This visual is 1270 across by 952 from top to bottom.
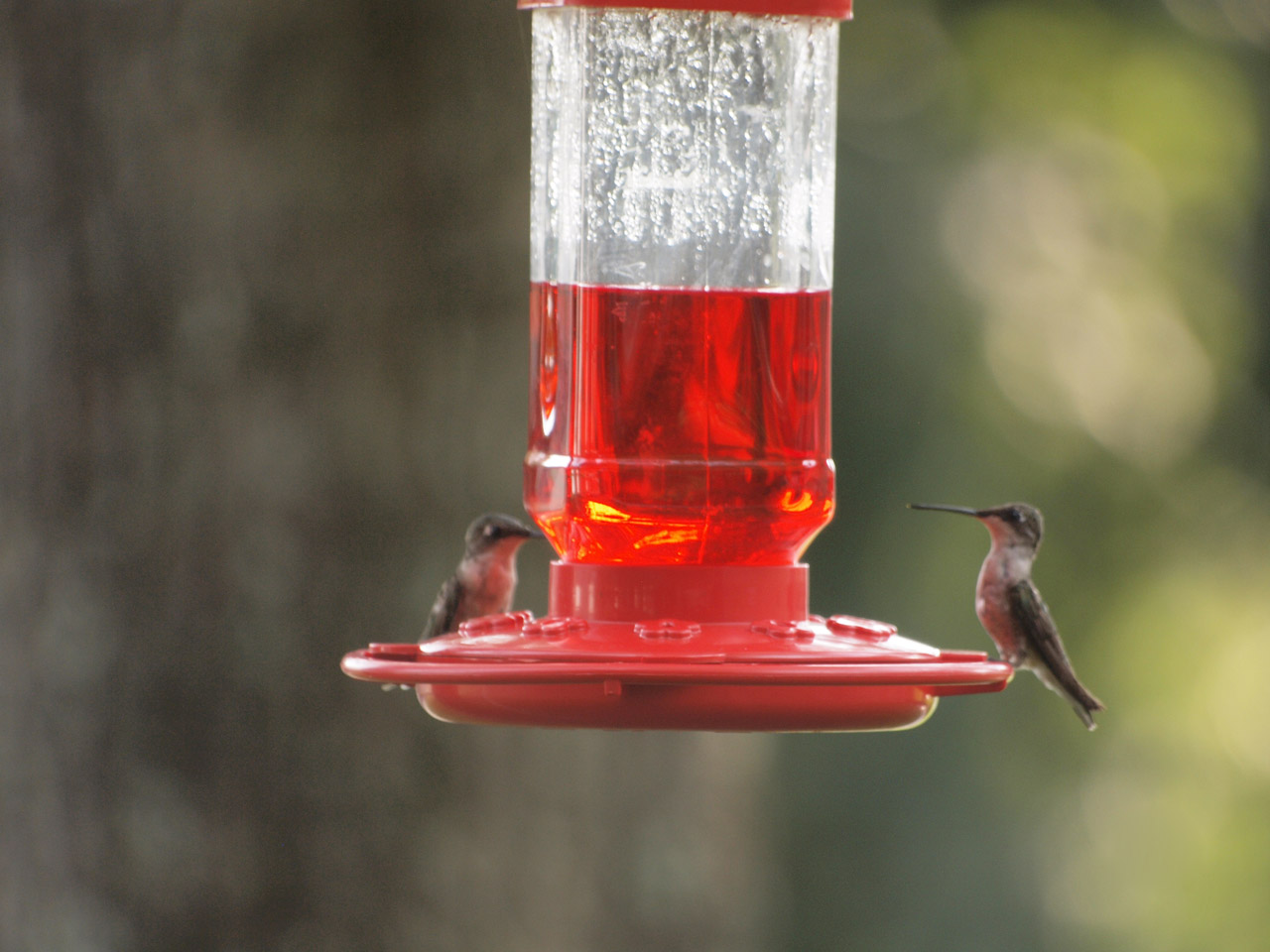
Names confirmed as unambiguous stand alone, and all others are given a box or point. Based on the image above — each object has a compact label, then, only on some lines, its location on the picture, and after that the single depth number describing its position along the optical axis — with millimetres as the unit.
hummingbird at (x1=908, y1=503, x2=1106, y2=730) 8187
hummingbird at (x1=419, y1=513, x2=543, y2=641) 7977
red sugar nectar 5648
